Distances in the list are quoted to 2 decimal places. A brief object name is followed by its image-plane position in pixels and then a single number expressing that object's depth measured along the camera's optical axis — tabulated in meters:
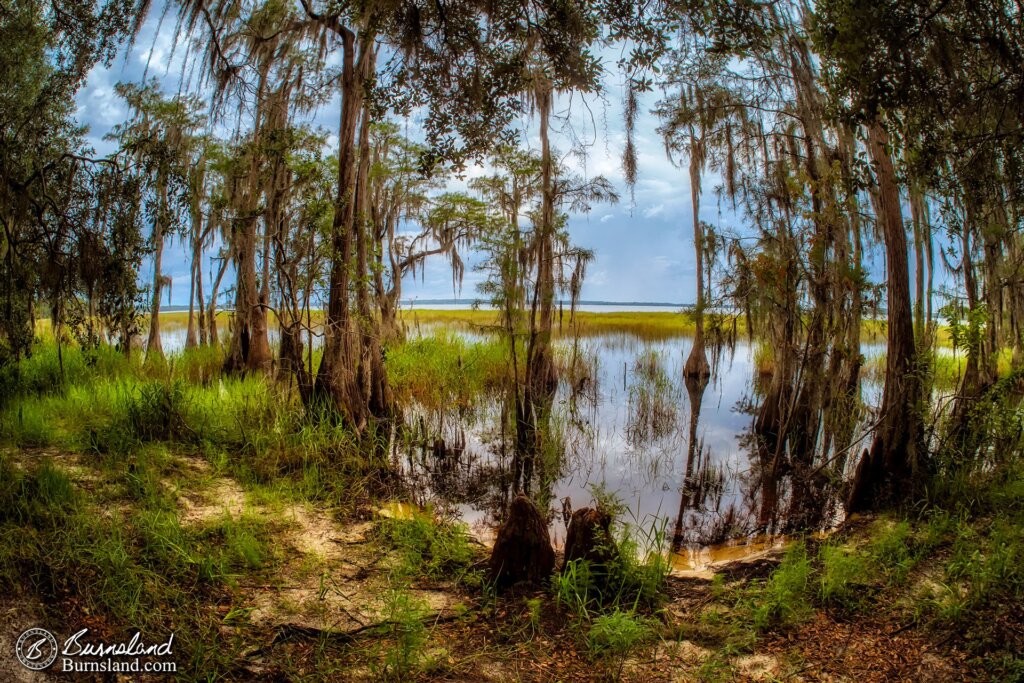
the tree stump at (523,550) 3.75
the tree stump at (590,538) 3.65
